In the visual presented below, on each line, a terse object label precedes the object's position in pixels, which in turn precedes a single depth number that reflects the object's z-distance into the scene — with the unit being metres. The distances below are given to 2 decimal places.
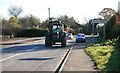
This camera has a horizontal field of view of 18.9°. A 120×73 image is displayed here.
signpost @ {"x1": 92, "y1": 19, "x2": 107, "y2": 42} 34.54
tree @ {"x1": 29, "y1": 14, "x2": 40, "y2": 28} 149.50
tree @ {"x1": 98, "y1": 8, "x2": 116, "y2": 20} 105.76
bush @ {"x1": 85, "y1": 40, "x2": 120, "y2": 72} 15.30
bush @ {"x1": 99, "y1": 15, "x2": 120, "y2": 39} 42.73
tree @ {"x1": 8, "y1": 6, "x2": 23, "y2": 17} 155.55
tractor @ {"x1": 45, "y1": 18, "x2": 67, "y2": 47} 43.81
